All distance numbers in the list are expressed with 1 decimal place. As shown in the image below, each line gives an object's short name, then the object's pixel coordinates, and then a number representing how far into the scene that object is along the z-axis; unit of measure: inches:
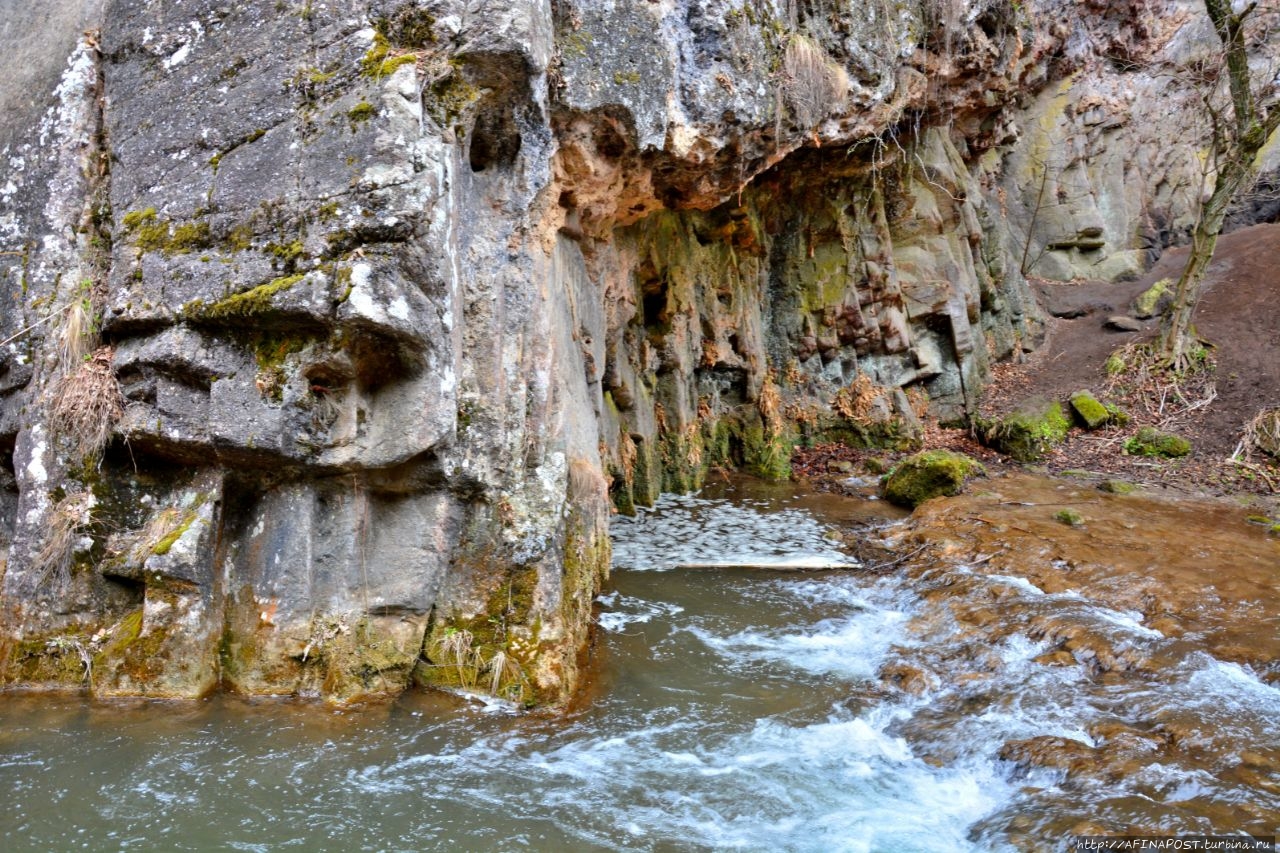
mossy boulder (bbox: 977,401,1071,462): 481.4
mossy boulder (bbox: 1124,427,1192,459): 451.5
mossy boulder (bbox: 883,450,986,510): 398.3
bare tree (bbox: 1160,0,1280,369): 490.6
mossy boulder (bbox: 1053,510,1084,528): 334.3
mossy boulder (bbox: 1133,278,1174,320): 637.9
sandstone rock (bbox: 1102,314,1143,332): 619.3
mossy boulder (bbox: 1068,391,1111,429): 499.8
